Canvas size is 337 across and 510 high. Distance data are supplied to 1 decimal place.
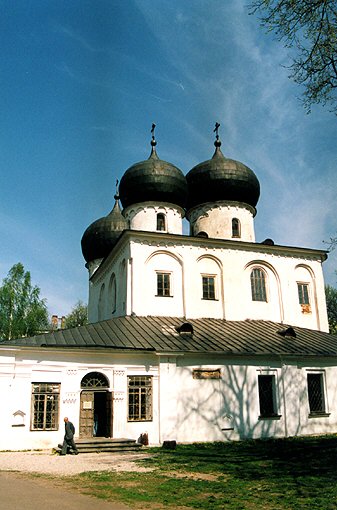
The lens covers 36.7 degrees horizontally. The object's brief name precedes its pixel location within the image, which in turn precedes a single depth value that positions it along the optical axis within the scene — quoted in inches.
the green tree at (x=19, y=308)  1362.0
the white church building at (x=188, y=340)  656.4
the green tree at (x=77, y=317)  1908.2
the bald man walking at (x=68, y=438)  576.7
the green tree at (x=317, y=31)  386.3
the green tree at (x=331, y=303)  1774.1
